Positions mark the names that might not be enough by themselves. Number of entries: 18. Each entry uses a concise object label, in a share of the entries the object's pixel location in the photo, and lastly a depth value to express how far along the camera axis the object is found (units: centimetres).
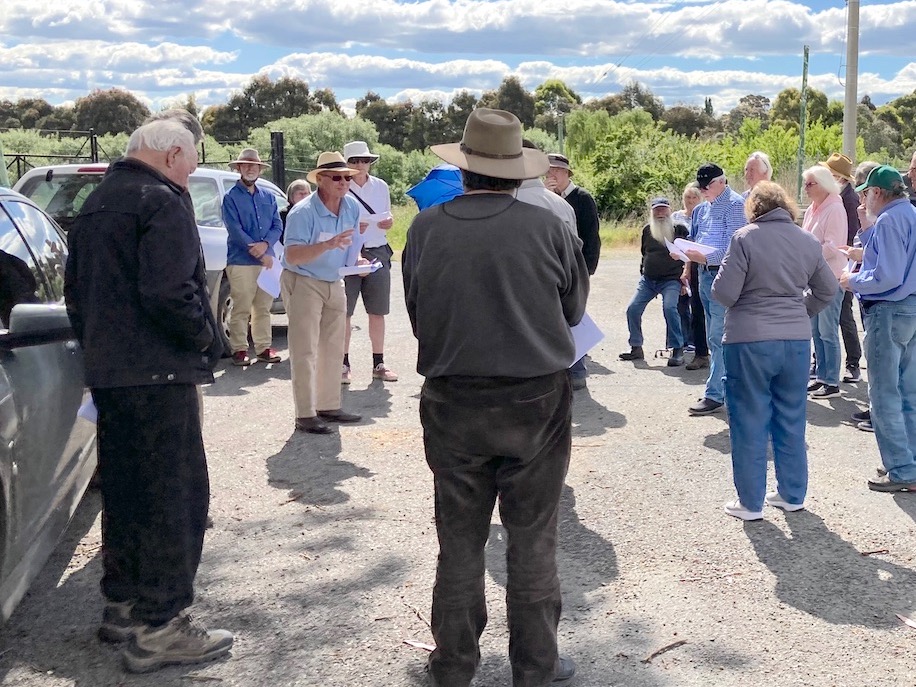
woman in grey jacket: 541
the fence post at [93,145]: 2339
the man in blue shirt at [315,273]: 731
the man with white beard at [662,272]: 1014
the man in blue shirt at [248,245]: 986
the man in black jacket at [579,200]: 786
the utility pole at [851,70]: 2541
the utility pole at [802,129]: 2989
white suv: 991
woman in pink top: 788
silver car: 380
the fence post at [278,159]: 2034
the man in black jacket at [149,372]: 379
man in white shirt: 908
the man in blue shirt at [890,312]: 595
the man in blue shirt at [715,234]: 789
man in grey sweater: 346
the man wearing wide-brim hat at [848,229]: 872
